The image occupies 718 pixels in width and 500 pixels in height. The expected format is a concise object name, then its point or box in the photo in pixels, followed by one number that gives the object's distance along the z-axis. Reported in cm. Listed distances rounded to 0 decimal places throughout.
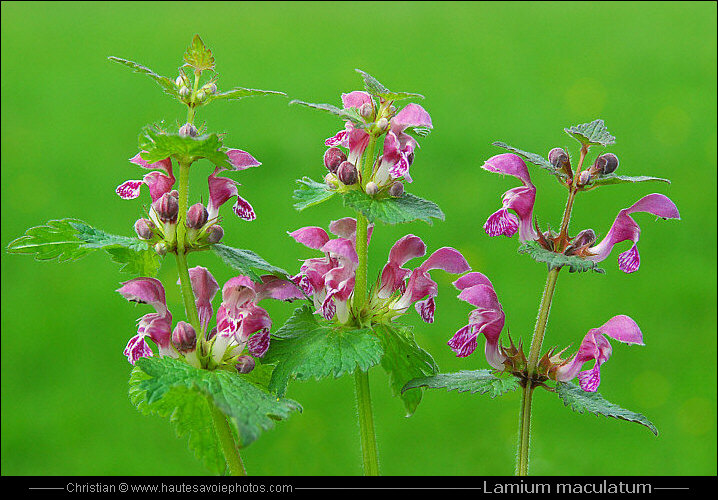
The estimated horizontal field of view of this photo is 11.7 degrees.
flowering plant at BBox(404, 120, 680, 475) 97
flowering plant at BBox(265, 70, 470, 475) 96
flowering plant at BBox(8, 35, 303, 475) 95
